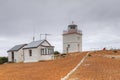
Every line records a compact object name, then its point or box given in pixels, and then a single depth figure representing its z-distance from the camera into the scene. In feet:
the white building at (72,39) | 88.01
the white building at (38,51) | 62.04
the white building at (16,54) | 71.01
